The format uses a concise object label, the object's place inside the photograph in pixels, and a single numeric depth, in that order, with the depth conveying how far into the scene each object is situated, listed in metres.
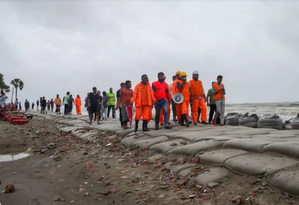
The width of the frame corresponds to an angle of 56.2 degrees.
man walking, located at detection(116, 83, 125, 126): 8.08
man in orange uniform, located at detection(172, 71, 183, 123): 7.42
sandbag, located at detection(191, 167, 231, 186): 3.19
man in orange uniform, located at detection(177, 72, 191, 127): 7.18
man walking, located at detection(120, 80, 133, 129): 7.85
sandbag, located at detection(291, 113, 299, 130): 7.67
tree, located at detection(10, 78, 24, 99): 47.22
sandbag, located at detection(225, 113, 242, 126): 9.77
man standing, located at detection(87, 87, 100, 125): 10.45
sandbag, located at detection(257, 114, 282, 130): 8.10
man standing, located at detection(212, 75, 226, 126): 7.89
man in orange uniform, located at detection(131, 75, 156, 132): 6.70
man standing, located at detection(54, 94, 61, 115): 21.77
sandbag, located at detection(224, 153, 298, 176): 2.92
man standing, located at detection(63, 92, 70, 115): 18.94
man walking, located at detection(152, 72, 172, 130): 6.94
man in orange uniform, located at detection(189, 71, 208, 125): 7.74
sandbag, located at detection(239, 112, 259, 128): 8.83
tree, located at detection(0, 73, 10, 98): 37.34
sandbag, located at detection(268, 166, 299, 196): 2.52
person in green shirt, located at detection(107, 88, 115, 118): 13.41
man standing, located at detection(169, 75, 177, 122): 8.55
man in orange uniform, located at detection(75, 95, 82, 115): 19.63
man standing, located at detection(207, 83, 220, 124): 8.50
